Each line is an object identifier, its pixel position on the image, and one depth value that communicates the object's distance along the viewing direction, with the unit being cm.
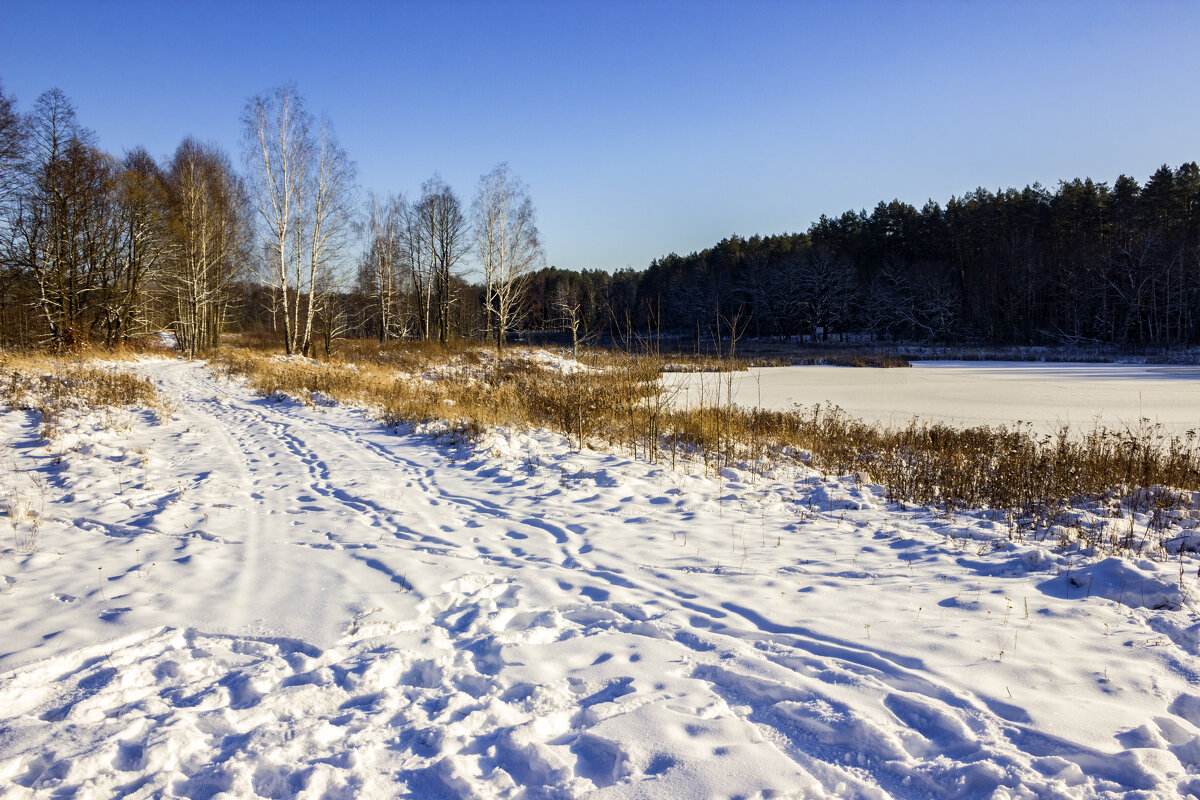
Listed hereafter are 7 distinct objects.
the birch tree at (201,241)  2431
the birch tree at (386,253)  3362
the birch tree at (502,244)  2762
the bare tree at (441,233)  3197
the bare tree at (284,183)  2091
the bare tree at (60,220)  1959
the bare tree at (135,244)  2218
